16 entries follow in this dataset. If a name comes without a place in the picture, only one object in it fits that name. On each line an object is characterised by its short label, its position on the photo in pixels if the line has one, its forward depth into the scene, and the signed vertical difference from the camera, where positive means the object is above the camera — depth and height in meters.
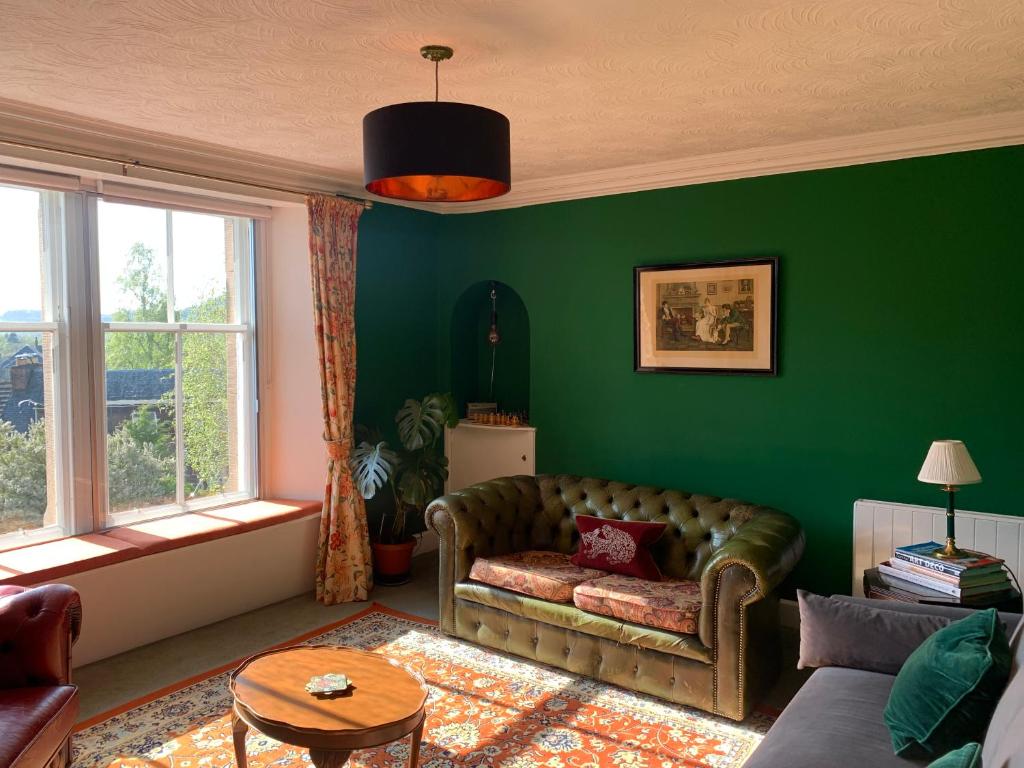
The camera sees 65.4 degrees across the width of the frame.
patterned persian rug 3.12 -1.58
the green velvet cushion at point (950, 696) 2.22 -0.99
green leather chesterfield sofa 3.42 -1.12
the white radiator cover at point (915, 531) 3.74 -0.90
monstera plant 4.95 -0.73
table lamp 3.38 -0.52
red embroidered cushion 4.08 -1.03
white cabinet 5.56 -0.72
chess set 5.64 -0.48
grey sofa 2.23 -1.16
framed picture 4.47 +0.19
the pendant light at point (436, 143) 2.43 +0.65
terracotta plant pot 5.25 -1.38
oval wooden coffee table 2.52 -1.18
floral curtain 4.92 -0.29
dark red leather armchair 2.51 -1.10
